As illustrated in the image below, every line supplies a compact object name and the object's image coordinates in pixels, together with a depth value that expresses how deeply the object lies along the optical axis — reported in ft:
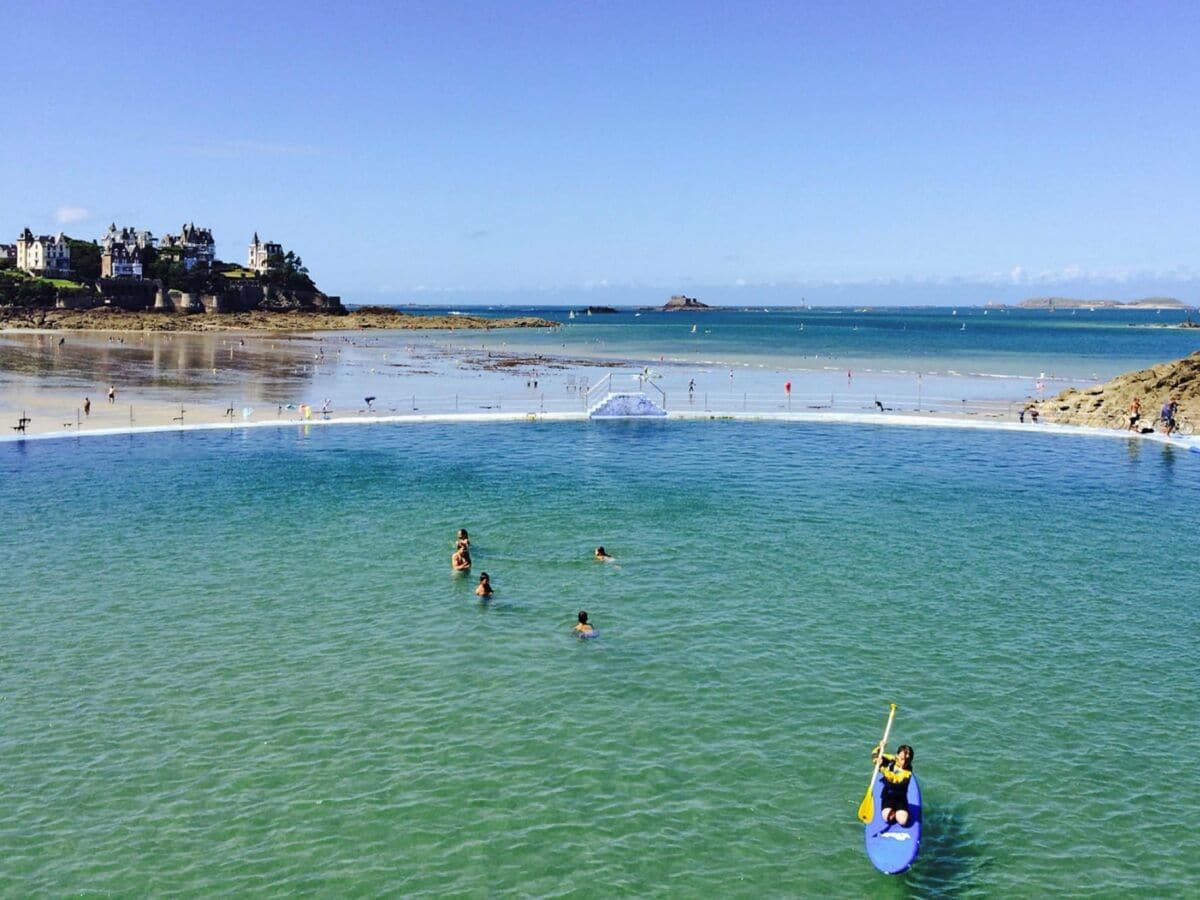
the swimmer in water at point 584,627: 72.43
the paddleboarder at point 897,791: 45.80
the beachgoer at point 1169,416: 164.14
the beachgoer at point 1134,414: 170.40
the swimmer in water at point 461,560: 87.53
